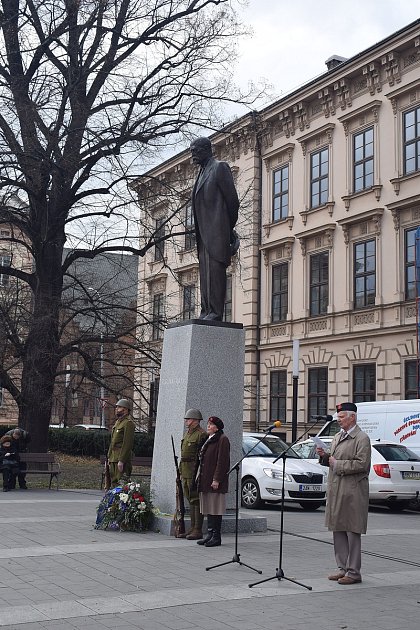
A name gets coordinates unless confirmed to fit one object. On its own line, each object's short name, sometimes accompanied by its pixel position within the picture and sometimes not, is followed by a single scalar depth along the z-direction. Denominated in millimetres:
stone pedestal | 12477
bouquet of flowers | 11961
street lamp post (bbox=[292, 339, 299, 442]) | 25297
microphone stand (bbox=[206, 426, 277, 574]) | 9154
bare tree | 21125
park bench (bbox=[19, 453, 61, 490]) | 20406
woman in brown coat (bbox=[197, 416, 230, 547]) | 11000
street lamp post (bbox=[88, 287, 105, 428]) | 23341
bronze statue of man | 13211
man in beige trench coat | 8805
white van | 21359
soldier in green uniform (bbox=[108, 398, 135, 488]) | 12992
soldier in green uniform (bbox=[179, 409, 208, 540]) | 11531
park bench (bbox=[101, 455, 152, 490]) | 20875
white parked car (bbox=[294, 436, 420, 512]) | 18750
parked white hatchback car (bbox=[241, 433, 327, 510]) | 17656
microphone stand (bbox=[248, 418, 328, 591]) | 8305
